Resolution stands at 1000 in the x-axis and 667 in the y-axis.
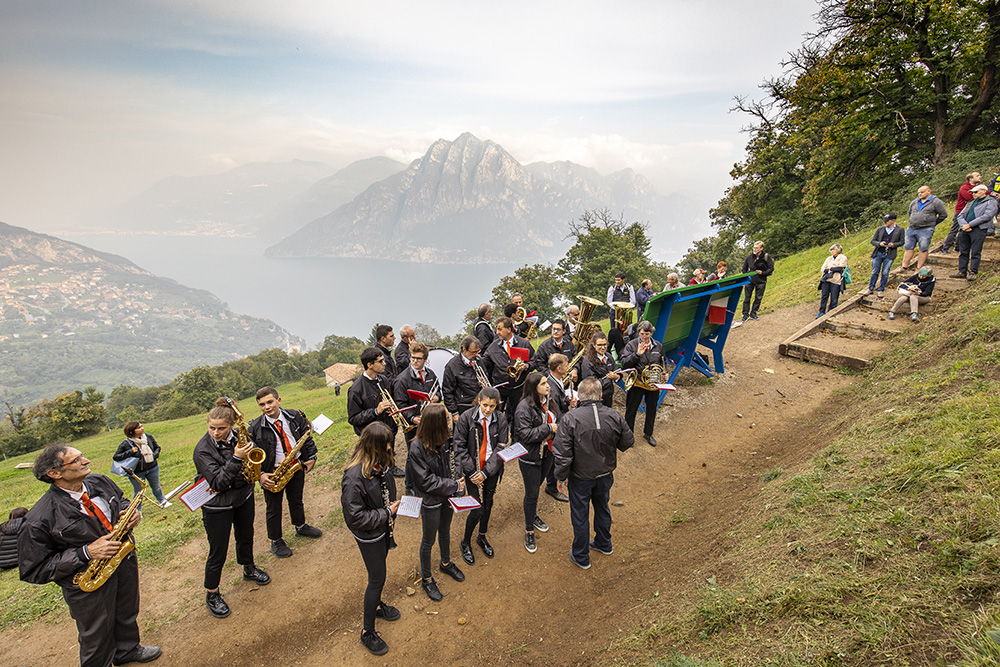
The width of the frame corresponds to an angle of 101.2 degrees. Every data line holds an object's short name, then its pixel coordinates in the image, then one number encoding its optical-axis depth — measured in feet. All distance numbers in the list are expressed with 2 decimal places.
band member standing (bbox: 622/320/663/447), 22.35
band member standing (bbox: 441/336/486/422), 20.84
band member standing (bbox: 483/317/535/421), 22.53
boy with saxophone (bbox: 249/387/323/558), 16.55
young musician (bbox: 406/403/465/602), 13.67
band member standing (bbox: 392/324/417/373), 26.14
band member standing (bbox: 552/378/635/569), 15.17
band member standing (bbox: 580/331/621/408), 21.47
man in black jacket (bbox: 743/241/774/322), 37.65
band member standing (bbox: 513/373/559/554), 16.79
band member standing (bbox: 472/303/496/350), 26.66
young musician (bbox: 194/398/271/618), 14.30
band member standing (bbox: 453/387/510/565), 15.75
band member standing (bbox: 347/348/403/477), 19.61
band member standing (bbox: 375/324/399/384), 24.20
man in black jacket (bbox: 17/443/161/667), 11.16
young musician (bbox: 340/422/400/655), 12.22
